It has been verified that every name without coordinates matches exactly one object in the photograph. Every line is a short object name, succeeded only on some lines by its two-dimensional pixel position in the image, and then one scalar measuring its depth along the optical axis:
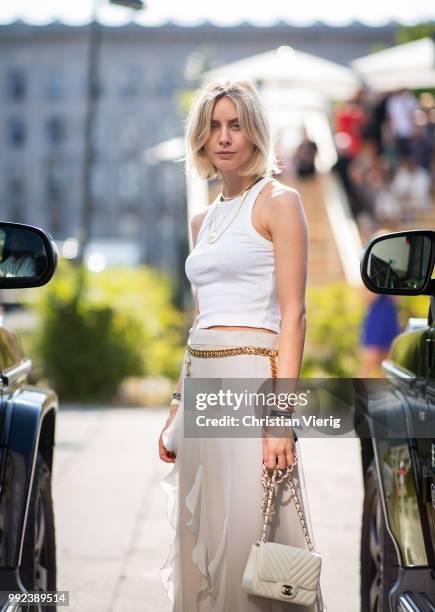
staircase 19.77
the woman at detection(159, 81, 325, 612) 3.57
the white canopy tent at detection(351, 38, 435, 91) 23.88
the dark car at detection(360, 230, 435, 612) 3.49
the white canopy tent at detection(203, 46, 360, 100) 25.94
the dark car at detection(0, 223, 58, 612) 3.52
